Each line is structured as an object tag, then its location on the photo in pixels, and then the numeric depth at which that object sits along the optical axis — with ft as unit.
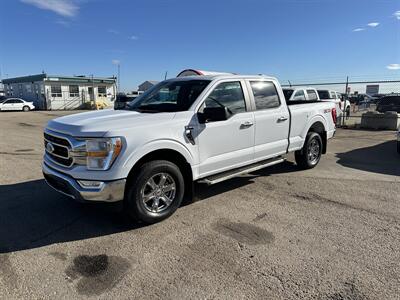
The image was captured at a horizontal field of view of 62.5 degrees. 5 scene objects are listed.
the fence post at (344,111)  51.50
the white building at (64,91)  127.13
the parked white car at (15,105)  110.34
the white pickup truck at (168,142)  12.57
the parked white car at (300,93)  44.47
